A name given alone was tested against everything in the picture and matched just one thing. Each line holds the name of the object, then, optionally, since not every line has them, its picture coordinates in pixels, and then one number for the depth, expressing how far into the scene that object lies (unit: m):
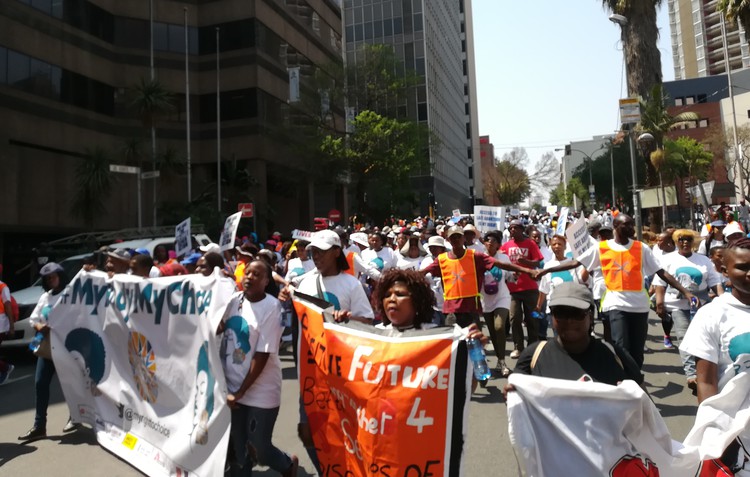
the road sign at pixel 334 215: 33.08
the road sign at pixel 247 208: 20.05
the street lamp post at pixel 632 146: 21.03
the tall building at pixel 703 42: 110.25
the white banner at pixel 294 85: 39.19
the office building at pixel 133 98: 27.00
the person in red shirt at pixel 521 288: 8.54
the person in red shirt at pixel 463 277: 7.29
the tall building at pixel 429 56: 61.88
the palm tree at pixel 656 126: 23.97
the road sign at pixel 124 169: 16.19
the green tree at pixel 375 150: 38.28
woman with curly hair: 3.54
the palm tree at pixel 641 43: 23.52
